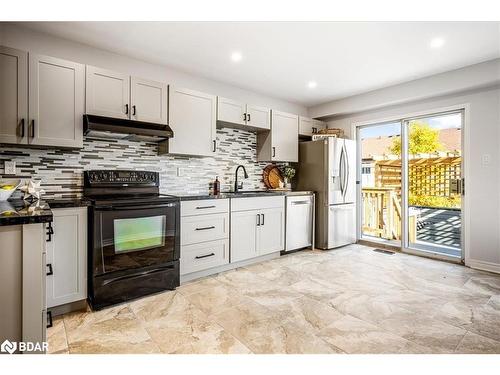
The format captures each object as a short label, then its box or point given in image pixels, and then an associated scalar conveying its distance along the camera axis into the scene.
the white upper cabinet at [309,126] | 4.56
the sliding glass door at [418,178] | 3.81
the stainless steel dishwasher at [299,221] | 3.96
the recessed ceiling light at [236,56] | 2.98
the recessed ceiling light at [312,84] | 3.85
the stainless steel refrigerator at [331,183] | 4.22
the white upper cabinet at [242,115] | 3.51
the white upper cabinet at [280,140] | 4.13
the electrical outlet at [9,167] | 2.38
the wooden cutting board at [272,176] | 4.46
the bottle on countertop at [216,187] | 3.66
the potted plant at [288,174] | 4.42
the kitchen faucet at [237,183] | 3.89
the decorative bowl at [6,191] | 1.78
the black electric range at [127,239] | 2.27
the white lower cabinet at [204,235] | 2.89
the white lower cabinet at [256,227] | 3.34
